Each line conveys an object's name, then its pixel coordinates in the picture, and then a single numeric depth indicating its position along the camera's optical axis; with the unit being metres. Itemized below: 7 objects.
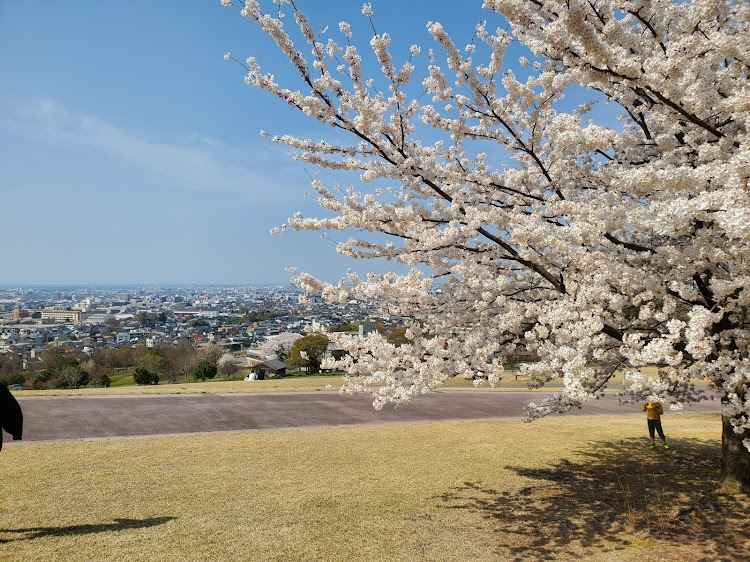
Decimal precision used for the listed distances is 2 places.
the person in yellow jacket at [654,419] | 11.27
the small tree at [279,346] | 49.34
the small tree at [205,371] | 38.81
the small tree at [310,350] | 36.88
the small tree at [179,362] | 47.10
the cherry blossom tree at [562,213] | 3.95
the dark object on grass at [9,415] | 6.12
